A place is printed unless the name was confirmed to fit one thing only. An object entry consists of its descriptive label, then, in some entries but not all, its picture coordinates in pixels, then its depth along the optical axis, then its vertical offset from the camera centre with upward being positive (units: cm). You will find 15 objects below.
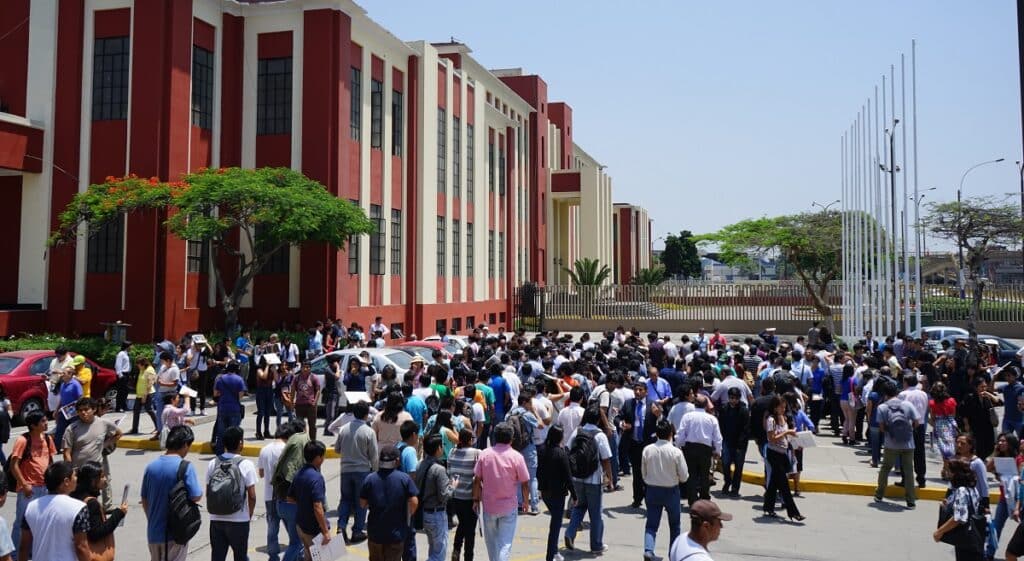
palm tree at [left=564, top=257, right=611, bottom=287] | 4550 +187
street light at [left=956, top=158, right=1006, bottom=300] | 3835 +286
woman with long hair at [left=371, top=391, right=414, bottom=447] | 884 -135
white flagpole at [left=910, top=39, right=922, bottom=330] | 2422 +334
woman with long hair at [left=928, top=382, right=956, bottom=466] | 1113 -155
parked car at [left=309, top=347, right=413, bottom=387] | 1630 -117
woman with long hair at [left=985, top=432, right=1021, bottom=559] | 781 -162
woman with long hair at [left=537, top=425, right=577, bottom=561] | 814 -173
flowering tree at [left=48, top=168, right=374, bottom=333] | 1941 +242
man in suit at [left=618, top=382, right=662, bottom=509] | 1077 -162
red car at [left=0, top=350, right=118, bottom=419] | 1545 -152
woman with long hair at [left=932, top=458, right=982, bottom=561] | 691 -173
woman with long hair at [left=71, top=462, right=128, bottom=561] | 549 -154
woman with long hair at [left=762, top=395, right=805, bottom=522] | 970 -185
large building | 2158 +498
